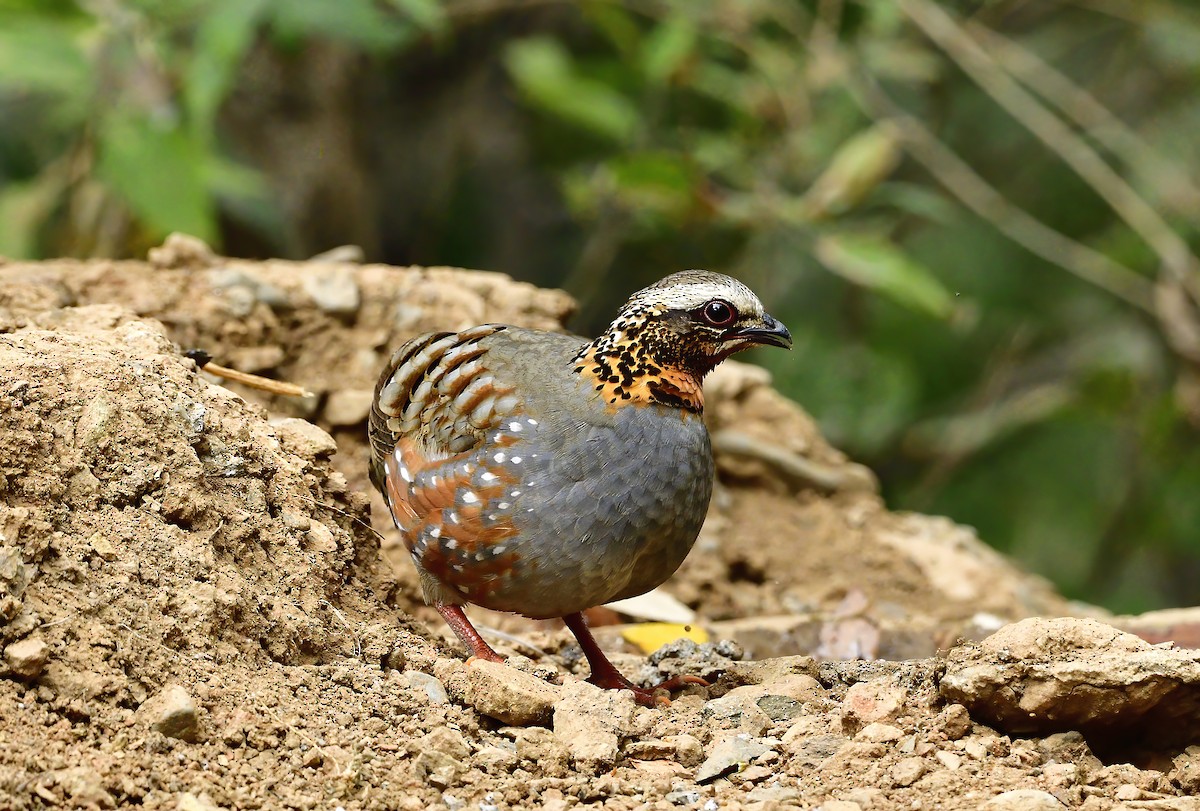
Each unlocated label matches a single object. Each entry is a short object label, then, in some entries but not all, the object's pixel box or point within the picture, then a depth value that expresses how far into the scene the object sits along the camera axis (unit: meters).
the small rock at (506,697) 6.95
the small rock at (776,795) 6.25
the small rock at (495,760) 6.48
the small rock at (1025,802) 5.96
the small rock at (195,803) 5.64
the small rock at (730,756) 6.66
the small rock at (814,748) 6.71
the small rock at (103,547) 6.64
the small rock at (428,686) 7.16
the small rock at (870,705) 6.95
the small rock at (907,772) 6.36
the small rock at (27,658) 5.89
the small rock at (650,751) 6.88
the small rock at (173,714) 5.97
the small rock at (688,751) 6.84
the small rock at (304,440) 8.58
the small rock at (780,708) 7.51
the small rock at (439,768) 6.23
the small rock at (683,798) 6.37
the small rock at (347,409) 11.36
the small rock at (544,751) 6.54
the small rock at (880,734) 6.72
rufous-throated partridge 8.16
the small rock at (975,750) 6.59
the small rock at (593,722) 6.62
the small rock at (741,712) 7.27
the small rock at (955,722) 6.77
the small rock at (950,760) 6.48
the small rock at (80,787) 5.51
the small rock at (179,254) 11.59
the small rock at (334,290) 11.84
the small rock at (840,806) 6.06
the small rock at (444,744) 6.45
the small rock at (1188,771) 6.33
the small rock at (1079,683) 6.41
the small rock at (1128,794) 6.18
